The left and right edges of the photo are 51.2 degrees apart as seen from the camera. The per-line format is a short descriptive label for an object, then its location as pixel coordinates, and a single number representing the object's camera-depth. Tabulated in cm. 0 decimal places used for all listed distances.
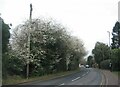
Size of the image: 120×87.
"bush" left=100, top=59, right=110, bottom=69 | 3542
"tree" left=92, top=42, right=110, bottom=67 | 4671
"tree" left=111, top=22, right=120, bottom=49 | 4159
